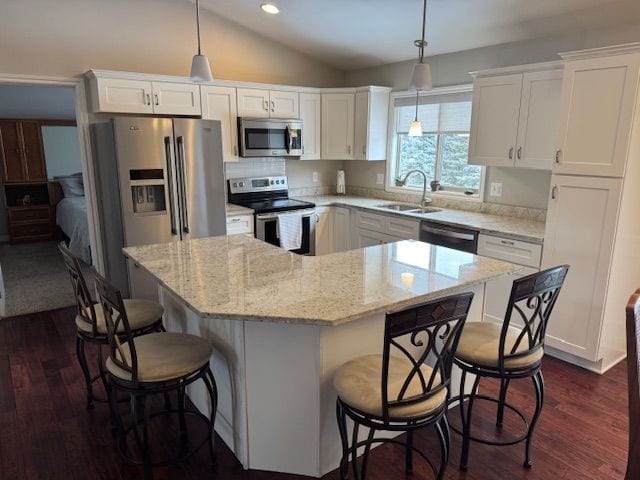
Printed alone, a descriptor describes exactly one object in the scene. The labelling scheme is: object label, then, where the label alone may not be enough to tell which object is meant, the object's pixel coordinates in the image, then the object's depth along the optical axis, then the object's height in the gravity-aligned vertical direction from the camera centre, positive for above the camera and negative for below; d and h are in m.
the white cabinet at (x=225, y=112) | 4.24 +0.38
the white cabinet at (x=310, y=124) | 4.91 +0.32
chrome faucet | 4.45 -0.33
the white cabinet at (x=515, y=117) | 3.26 +0.29
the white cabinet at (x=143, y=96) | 3.75 +0.48
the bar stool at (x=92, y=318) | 2.20 -0.90
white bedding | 5.53 -0.99
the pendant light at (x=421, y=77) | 2.71 +0.47
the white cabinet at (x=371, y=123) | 4.80 +0.32
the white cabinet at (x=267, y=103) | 4.46 +0.50
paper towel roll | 5.52 -0.38
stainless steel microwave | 4.46 +0.15
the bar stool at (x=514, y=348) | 1.88 -0.89
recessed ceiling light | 4.05 +1.32
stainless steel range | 4.46 -0.55
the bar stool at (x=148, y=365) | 1.83 -0.91
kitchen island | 1.81 -0.79
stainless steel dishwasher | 3.59 -0.69
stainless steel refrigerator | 3.70 -0.29
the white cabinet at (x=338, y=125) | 4.96 +0.31
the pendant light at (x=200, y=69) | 2.79 +0.51
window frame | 4.19 -0.03
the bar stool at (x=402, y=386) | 1.52 -0.90
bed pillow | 6.93 -0.56
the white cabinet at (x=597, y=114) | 2.65 +0.25
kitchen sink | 4.59 -0.56
